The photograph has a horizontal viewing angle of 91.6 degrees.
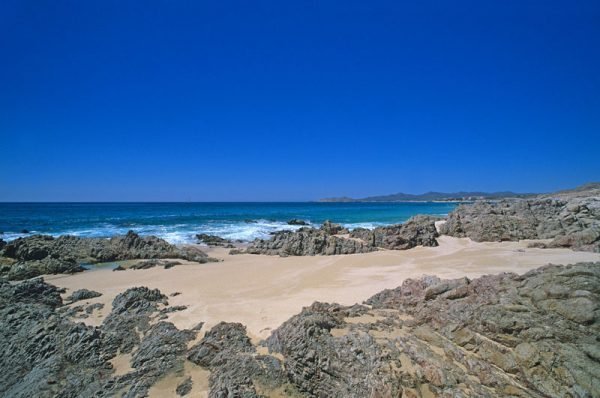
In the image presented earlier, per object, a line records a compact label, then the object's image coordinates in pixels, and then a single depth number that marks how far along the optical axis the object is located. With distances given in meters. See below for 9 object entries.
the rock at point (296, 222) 40.23
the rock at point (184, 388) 4.21
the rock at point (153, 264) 13.17
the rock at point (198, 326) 5.96
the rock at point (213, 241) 21.09
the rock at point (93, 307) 7.38
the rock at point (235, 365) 4.06
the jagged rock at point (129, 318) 5.37
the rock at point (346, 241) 15.61
